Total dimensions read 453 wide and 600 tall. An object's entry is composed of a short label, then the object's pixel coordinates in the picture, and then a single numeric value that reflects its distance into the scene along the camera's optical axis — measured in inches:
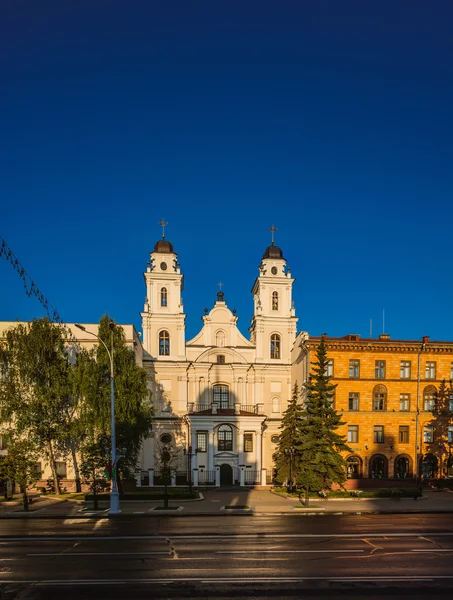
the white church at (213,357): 2198.6
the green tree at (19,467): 1225.4
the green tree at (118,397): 1535.4
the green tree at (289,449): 1653.5
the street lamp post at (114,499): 1122.0
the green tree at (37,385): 1535.4
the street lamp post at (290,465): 1611.0
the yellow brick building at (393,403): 1892.2
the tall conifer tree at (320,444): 1397.6
